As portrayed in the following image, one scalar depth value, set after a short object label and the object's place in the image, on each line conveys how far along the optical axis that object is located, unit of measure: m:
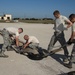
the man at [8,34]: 4.14
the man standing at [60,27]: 3.93
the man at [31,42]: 4.50
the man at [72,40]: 3.42
